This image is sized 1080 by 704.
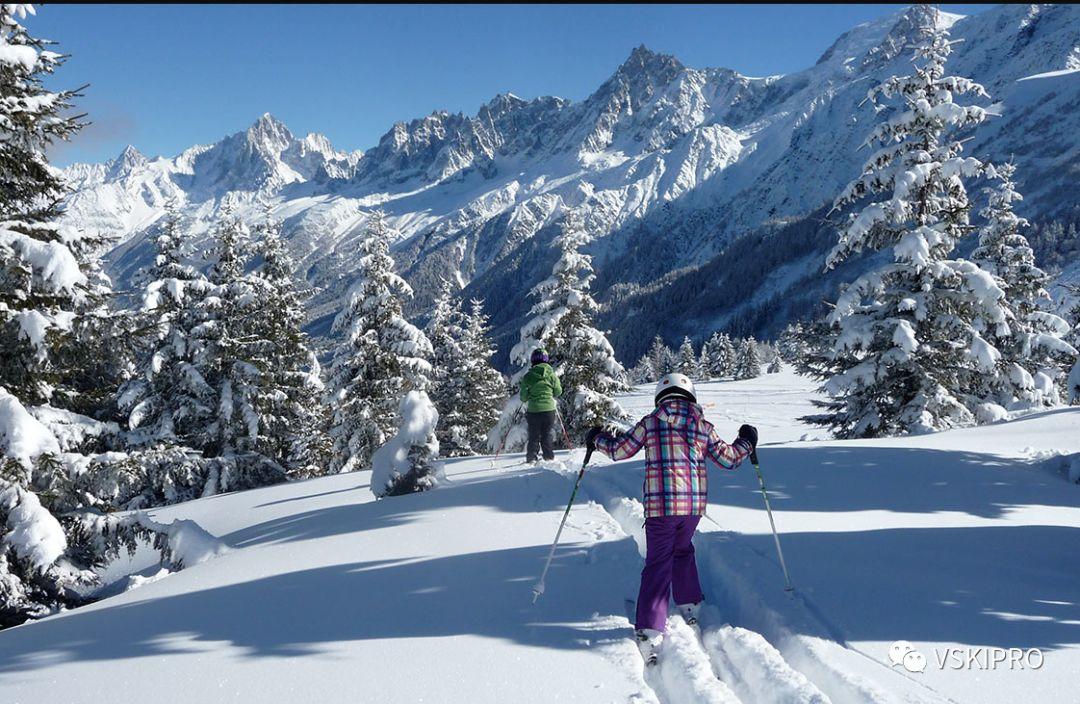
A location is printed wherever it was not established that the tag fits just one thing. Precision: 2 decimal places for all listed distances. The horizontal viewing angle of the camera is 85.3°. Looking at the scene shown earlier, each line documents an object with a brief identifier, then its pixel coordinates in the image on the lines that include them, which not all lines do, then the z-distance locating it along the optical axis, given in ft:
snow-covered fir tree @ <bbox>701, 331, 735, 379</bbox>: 334.03
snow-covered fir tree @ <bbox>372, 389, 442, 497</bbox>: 34.45
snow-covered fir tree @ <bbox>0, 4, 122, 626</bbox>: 25.05
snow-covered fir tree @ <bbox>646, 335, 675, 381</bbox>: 343.87
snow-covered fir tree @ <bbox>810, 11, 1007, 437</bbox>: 47.57
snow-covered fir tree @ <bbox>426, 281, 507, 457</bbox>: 102.68
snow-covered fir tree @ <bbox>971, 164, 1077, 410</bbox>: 73.67
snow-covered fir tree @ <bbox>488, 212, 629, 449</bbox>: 66.69
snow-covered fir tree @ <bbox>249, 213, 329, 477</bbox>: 67.05
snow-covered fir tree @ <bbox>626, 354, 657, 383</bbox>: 363.99
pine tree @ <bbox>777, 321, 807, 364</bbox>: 374.30
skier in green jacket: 39.32
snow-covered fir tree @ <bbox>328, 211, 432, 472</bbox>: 72.87
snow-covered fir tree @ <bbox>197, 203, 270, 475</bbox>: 60.59
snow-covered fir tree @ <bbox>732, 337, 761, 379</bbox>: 294.87
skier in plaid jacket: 15.49
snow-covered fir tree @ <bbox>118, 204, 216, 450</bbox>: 57.52
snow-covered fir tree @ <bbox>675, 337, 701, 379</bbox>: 293.90
